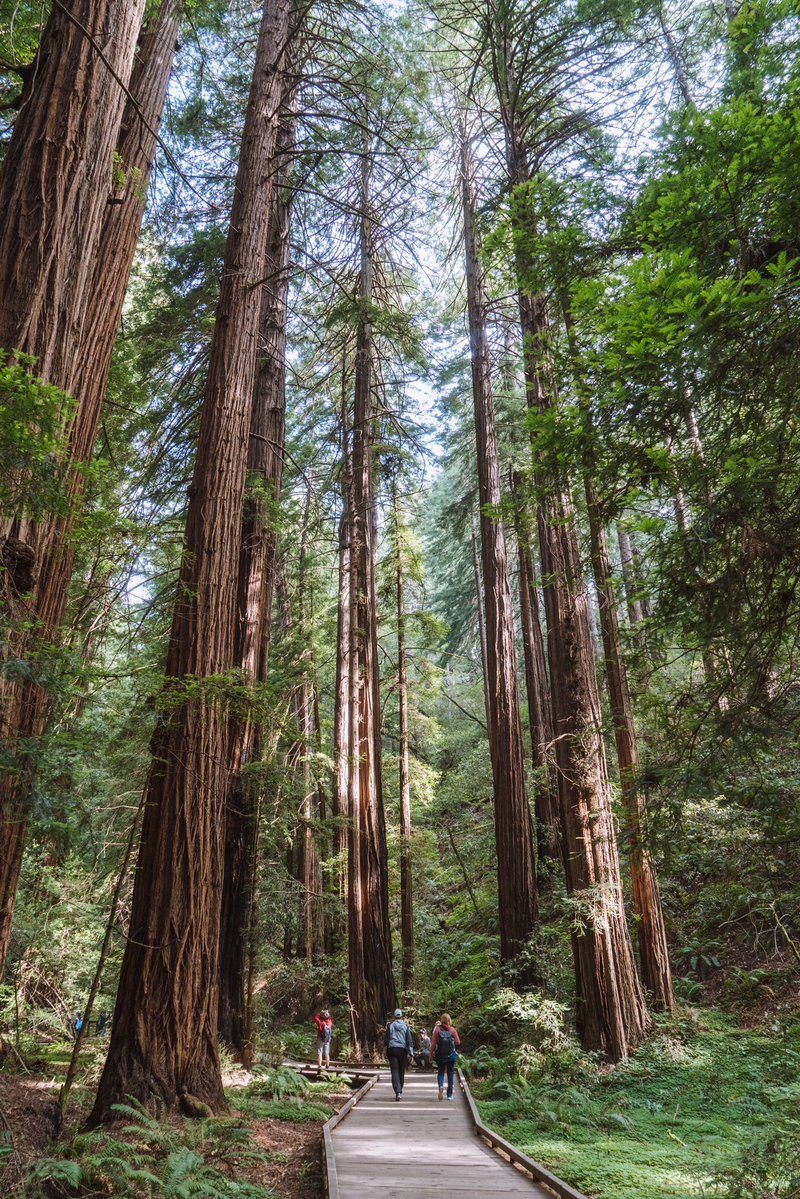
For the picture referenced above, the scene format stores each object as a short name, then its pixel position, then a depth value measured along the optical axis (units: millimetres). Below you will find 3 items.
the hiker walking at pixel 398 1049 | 9110
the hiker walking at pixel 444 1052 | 9133
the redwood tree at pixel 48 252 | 3777
